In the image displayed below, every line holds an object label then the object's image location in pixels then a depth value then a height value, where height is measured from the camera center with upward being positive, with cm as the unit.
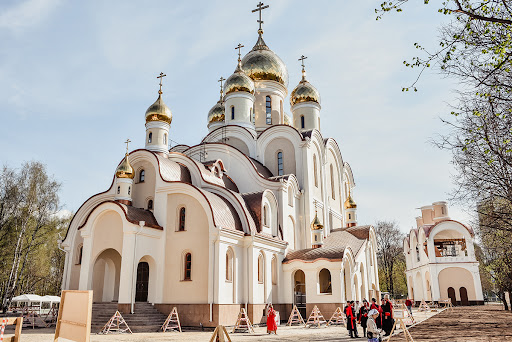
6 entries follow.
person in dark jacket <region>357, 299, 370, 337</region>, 1221 -47
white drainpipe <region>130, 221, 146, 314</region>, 1509 +100
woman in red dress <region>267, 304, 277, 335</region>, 1370 -73
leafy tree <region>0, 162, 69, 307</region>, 2405 +469
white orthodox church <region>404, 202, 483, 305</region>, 3456 +247
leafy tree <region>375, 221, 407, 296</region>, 4269 +479
